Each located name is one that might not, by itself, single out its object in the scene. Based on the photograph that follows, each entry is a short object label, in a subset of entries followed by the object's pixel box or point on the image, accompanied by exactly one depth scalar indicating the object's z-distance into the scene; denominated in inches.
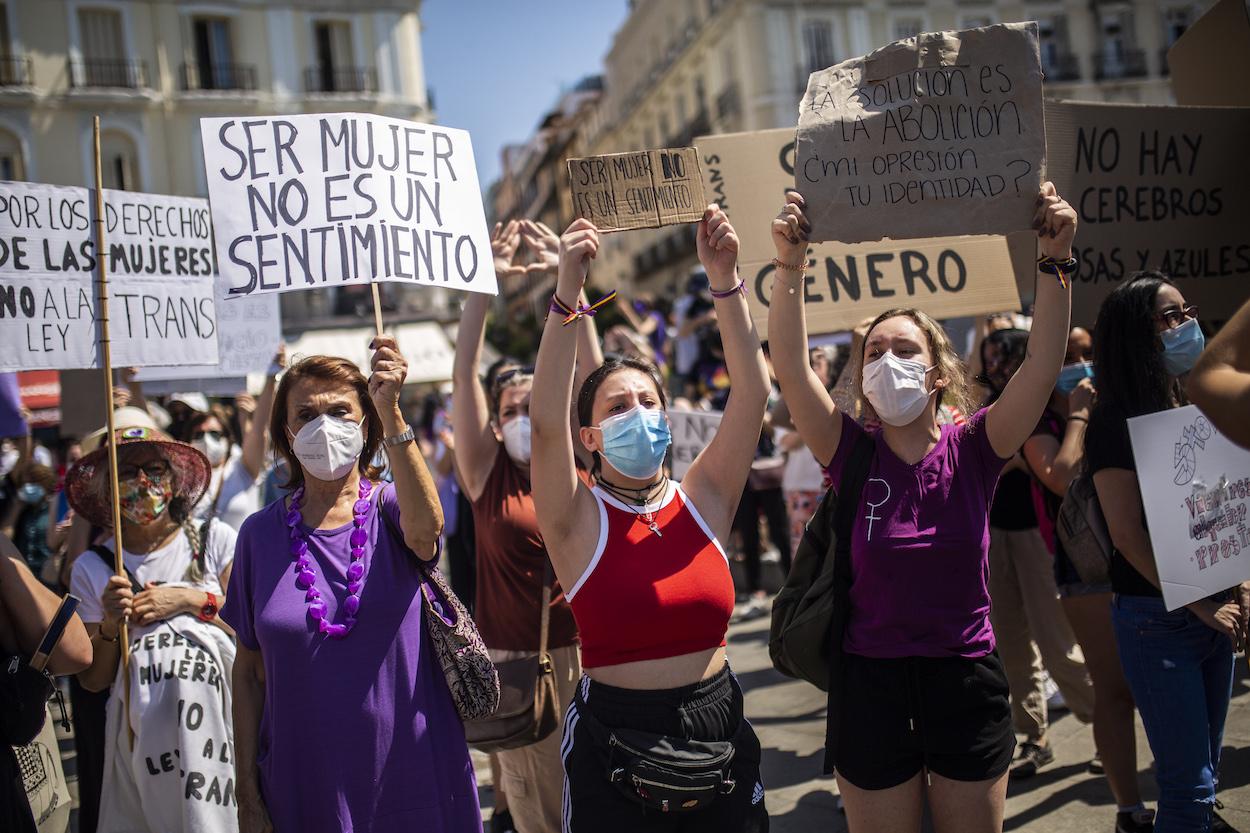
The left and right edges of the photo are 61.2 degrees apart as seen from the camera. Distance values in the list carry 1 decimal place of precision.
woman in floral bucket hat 134.0
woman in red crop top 100.3
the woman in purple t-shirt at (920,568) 110.5
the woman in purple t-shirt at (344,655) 109.3
